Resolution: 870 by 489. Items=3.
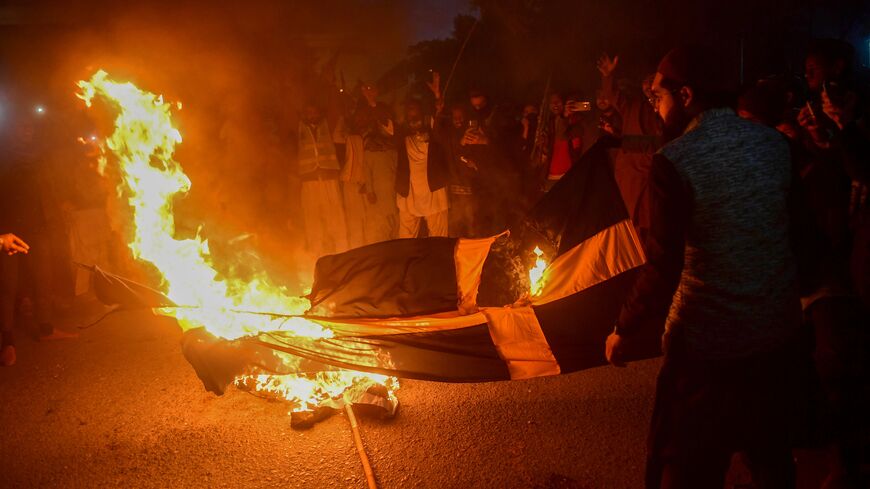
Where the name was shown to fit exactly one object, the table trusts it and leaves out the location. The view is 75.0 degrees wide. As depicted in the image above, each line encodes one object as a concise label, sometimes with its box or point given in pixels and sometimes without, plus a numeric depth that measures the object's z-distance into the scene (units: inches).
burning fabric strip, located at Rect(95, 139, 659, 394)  153.8
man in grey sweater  86.1
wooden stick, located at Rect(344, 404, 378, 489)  132.5
